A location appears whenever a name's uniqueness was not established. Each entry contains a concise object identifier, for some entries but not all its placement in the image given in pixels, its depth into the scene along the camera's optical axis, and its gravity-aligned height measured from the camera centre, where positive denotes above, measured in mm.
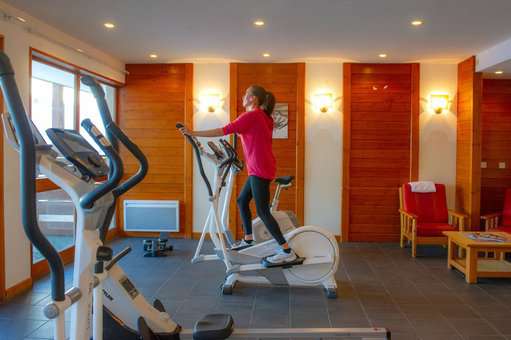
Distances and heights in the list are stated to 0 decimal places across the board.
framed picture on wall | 6176 +597
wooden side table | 4238 -1019
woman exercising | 3678 +54
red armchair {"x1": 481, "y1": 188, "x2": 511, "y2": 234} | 5445 -723
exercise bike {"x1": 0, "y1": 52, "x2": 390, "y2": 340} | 1562 -232
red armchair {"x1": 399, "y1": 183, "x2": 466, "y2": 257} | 5652 -631
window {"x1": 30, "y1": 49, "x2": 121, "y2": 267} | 4492 +558
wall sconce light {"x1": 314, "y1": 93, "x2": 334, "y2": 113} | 6102 +865
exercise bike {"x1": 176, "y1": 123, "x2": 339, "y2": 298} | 3895 -862
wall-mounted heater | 6258 -783
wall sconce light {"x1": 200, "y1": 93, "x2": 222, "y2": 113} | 6215 +851
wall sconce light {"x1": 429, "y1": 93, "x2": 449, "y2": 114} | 6012 +859
